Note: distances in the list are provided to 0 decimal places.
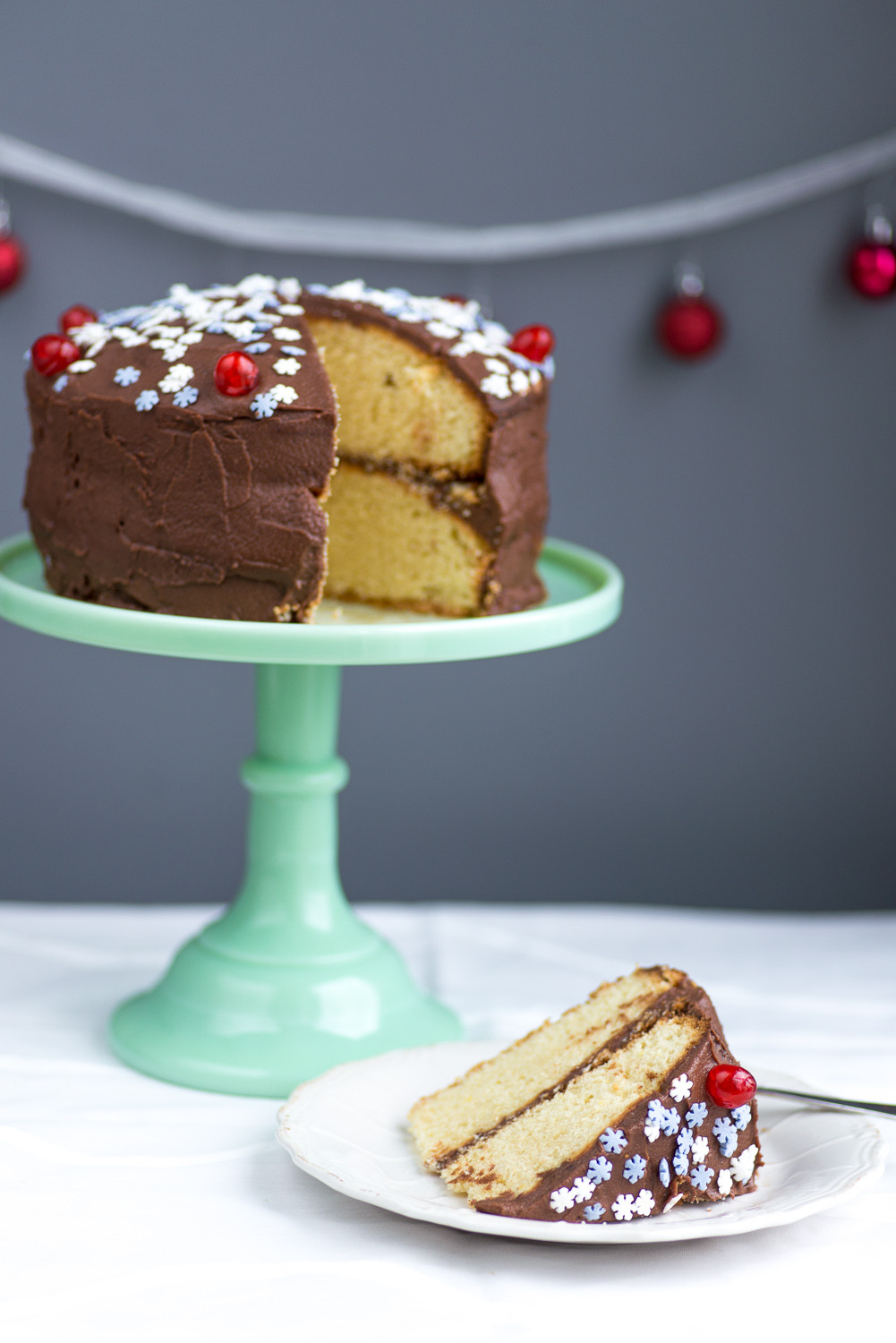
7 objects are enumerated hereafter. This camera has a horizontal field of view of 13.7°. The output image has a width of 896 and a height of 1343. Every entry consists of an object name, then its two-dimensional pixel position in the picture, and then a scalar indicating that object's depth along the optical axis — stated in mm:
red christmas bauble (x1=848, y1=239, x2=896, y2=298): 1603
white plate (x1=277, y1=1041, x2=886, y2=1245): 1254
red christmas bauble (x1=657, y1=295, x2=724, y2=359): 1609
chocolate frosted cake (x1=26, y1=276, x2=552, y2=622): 1350
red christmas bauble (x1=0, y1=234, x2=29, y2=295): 1587
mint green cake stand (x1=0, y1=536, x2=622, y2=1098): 1385
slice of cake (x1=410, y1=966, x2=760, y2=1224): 1260
